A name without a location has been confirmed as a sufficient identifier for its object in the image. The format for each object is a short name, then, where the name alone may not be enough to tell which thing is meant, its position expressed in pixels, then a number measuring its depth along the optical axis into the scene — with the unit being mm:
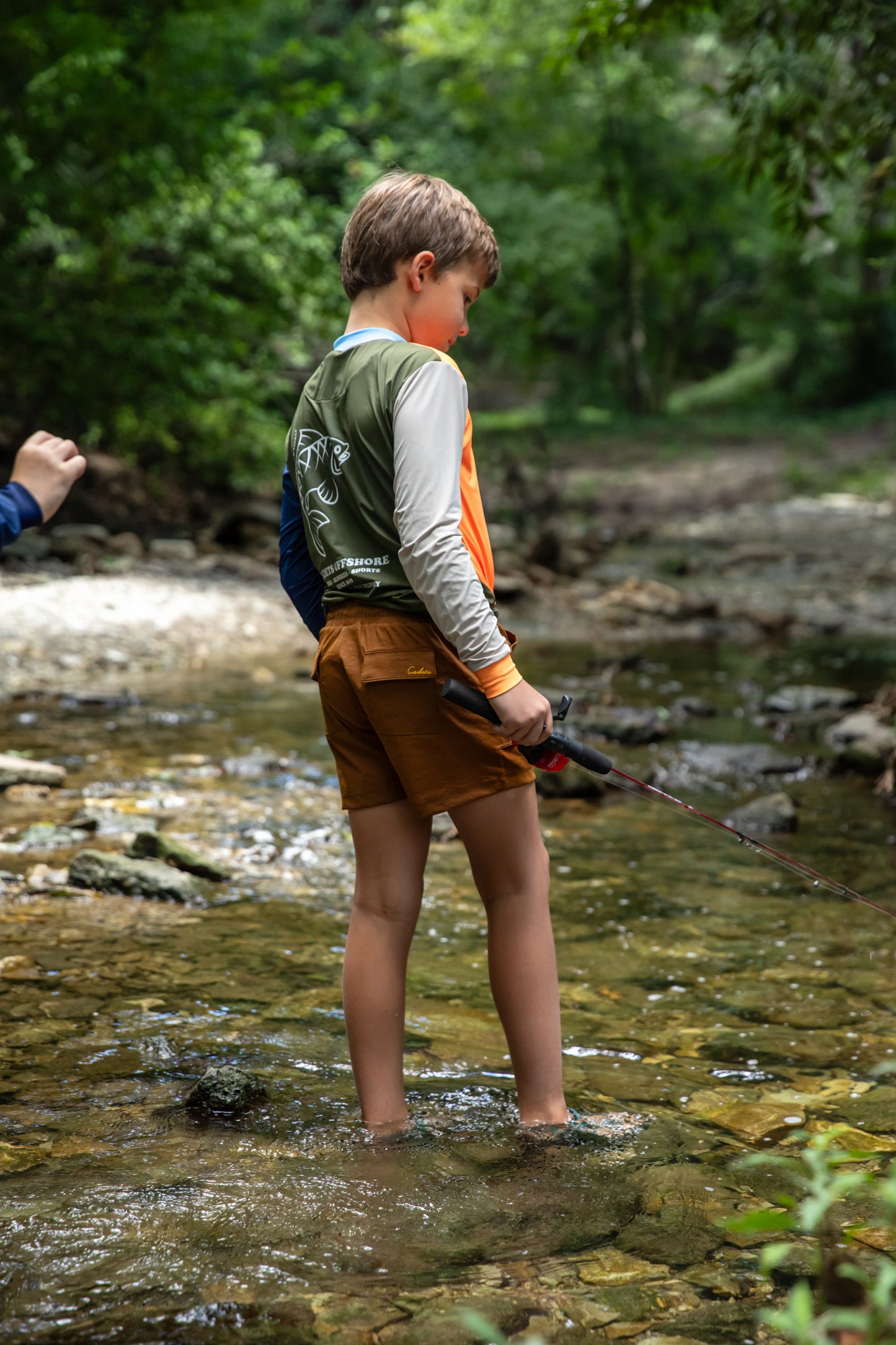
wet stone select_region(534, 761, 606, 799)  6004
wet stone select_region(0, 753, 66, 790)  5512
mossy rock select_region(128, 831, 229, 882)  4449
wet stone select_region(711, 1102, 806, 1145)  2723
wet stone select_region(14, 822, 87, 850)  4684
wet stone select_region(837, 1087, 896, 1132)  2744
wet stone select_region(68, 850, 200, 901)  4188
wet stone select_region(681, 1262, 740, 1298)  1934
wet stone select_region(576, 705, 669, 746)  7059
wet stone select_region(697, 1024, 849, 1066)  3178
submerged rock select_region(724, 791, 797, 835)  5355
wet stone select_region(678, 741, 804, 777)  6523
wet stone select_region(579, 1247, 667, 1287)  1963
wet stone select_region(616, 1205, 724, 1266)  2076
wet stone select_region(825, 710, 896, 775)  6355
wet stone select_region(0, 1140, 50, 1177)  2305
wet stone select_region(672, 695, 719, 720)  8062
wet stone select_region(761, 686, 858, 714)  8195
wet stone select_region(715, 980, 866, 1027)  3441
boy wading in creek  2330
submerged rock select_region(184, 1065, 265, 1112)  2650
